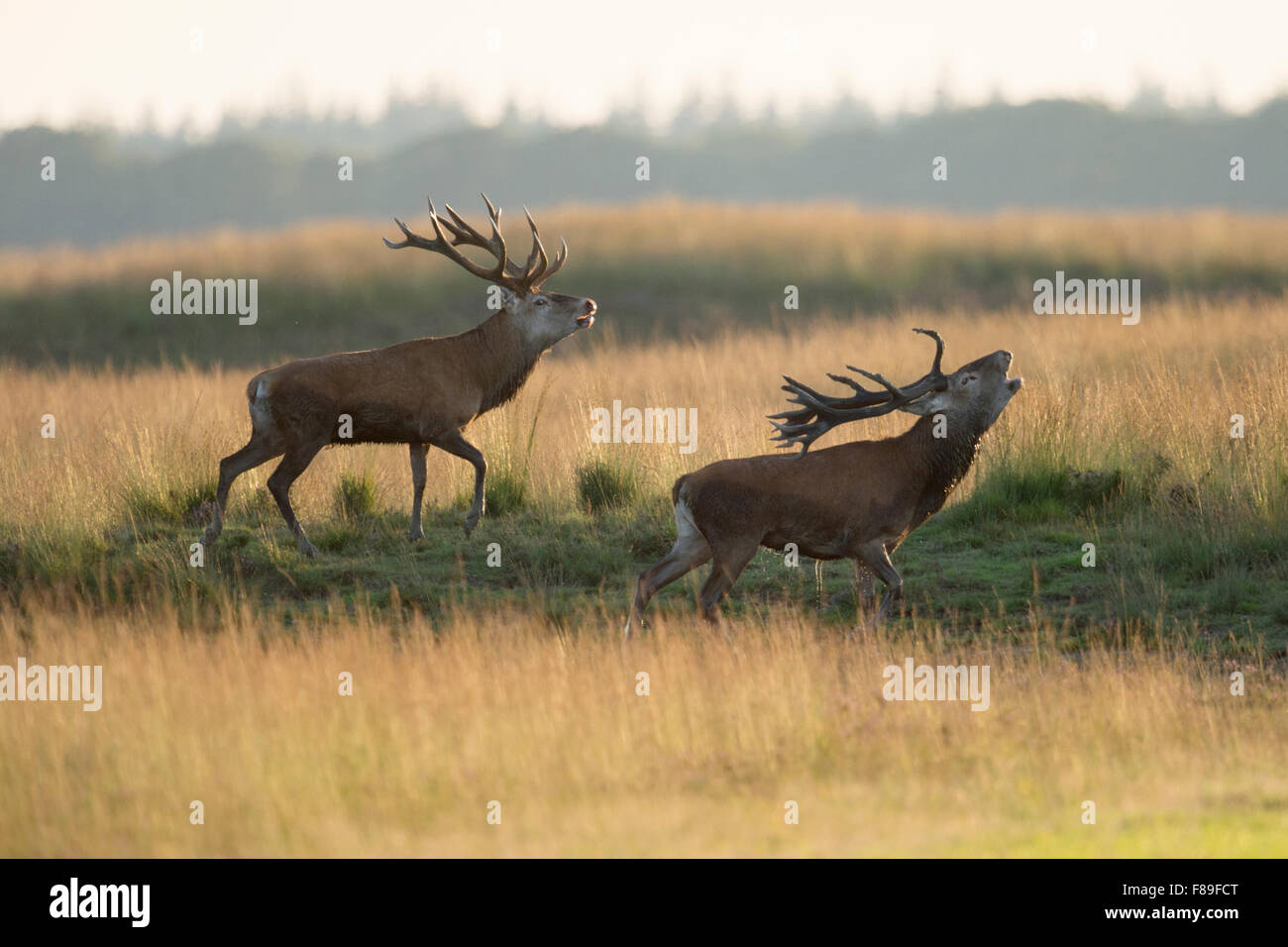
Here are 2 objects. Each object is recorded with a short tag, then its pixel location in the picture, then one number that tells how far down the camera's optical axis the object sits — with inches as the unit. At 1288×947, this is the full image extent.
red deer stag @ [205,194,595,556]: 890.1
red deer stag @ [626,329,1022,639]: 681.6
